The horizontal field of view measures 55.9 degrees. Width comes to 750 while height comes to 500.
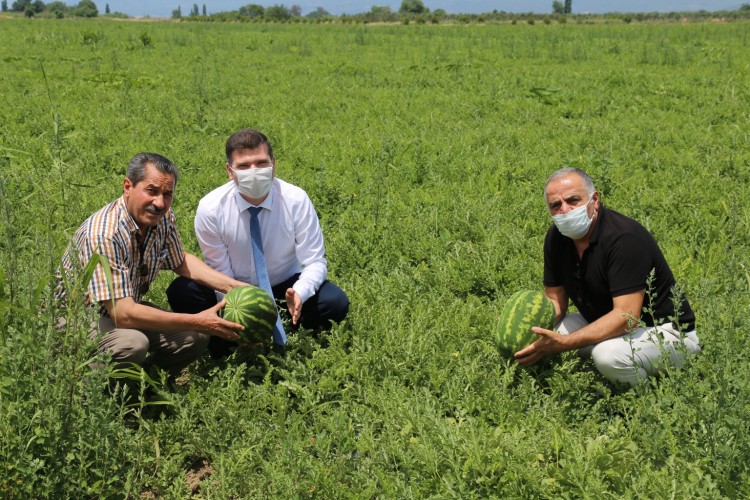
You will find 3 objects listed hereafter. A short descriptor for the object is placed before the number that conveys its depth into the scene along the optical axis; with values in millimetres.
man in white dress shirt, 4949
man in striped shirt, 4289
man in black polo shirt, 4375
